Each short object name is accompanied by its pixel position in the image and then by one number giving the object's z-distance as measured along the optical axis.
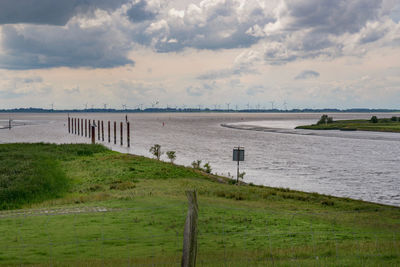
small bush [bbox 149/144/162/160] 56.53
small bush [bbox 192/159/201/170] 48.28
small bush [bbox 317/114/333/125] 168.18
